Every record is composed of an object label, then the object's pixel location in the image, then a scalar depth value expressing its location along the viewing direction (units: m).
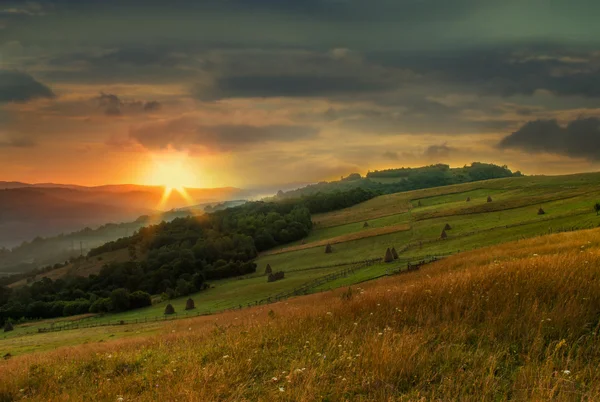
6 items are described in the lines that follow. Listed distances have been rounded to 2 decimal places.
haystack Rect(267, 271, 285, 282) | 72.64
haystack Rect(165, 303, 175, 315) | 66.24
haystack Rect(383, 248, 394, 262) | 60.06
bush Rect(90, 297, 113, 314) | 89.31
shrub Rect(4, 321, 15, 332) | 79.43
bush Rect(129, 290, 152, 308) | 86.38
